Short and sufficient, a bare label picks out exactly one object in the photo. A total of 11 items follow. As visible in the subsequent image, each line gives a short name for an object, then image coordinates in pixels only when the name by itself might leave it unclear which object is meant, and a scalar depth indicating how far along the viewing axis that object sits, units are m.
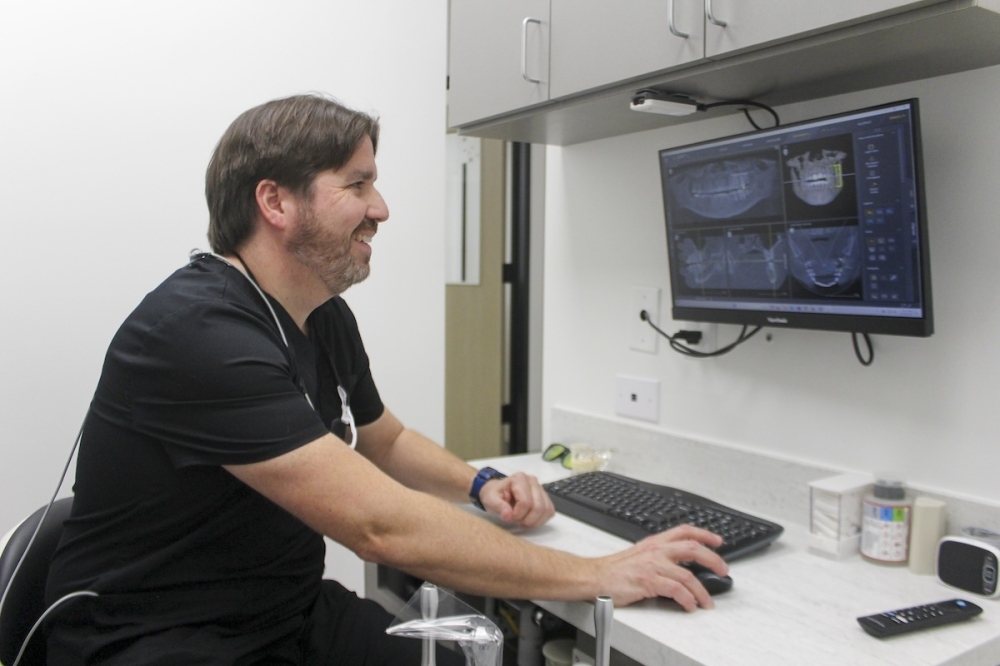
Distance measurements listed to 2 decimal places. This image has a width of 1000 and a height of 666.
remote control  0.98
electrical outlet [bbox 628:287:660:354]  1.74
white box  1.26
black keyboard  1.27
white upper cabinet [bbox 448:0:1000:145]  1.02
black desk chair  1.10
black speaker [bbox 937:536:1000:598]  1.10
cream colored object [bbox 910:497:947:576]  1.19
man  1.04
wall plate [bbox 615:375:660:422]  1.75
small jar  1.23
